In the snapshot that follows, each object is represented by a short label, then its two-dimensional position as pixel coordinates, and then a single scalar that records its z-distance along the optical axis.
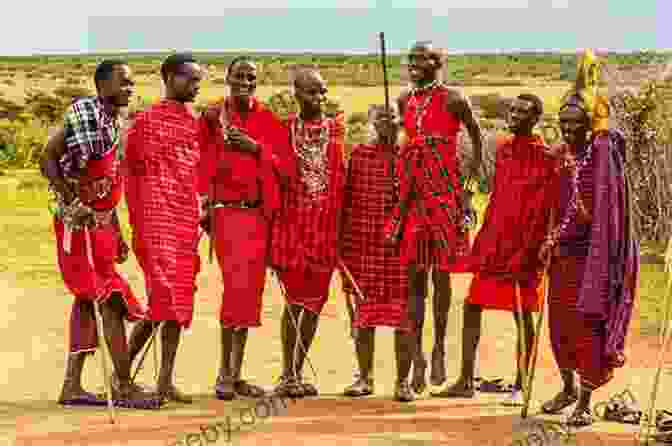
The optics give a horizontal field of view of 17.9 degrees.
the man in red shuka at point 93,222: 12.57
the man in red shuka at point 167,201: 12.79
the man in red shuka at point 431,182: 13.51
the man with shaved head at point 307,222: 13.55
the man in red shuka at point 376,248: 13.52
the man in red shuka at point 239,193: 13.35
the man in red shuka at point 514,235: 13.40
